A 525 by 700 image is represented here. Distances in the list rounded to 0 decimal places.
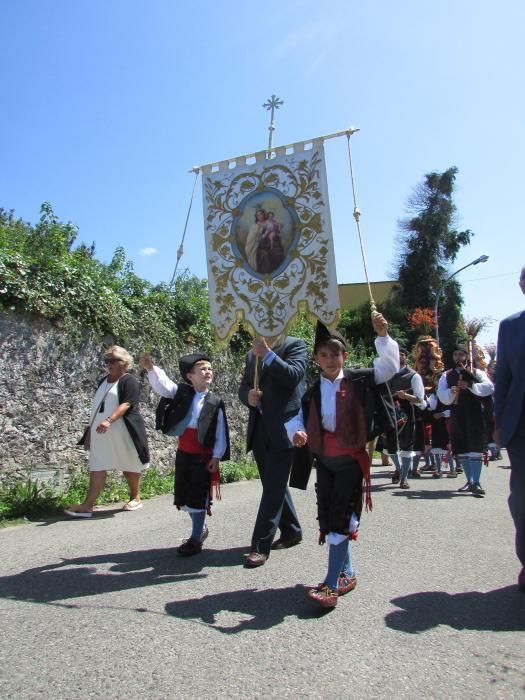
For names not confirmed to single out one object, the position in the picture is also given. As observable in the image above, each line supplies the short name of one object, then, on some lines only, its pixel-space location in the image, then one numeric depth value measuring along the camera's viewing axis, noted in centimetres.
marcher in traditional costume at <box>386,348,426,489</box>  838
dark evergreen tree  4322
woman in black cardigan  641
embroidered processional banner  491
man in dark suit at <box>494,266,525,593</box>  389
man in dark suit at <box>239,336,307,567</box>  446
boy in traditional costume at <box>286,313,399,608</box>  371
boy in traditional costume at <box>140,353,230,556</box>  484
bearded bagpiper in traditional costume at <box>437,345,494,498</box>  768
